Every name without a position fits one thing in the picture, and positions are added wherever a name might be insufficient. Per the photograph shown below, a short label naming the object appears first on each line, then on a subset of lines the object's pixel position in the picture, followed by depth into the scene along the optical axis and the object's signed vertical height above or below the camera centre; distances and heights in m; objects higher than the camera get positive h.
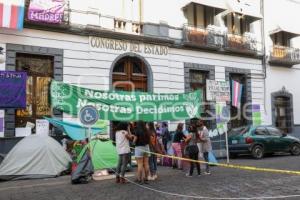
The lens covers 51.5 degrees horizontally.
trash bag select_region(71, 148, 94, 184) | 8.62 -1.61
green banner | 10.90 +0.41
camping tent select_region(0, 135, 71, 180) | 9.69 -1.51
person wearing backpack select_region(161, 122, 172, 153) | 12.94 -0.95
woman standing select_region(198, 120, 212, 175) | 9.91 -0.89
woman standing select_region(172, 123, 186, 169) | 10.46 -0.95
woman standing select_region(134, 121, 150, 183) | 8.43 -0.97
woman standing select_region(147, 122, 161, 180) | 9.04 -1.09
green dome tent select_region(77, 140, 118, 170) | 9.81 -1.33
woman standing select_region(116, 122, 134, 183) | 8.58 -0.99
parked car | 13.69 -1.25
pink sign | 12.03 +4.04
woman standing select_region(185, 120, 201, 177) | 9.36 -1.02
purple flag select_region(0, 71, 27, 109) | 10.81 +0.84
